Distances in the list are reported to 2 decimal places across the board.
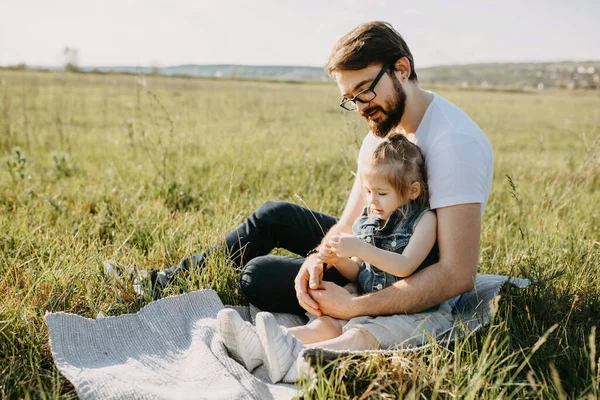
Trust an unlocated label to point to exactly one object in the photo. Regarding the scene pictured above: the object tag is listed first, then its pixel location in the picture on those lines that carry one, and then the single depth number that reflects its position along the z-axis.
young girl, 2.21
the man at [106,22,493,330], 2.44
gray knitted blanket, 2.04
